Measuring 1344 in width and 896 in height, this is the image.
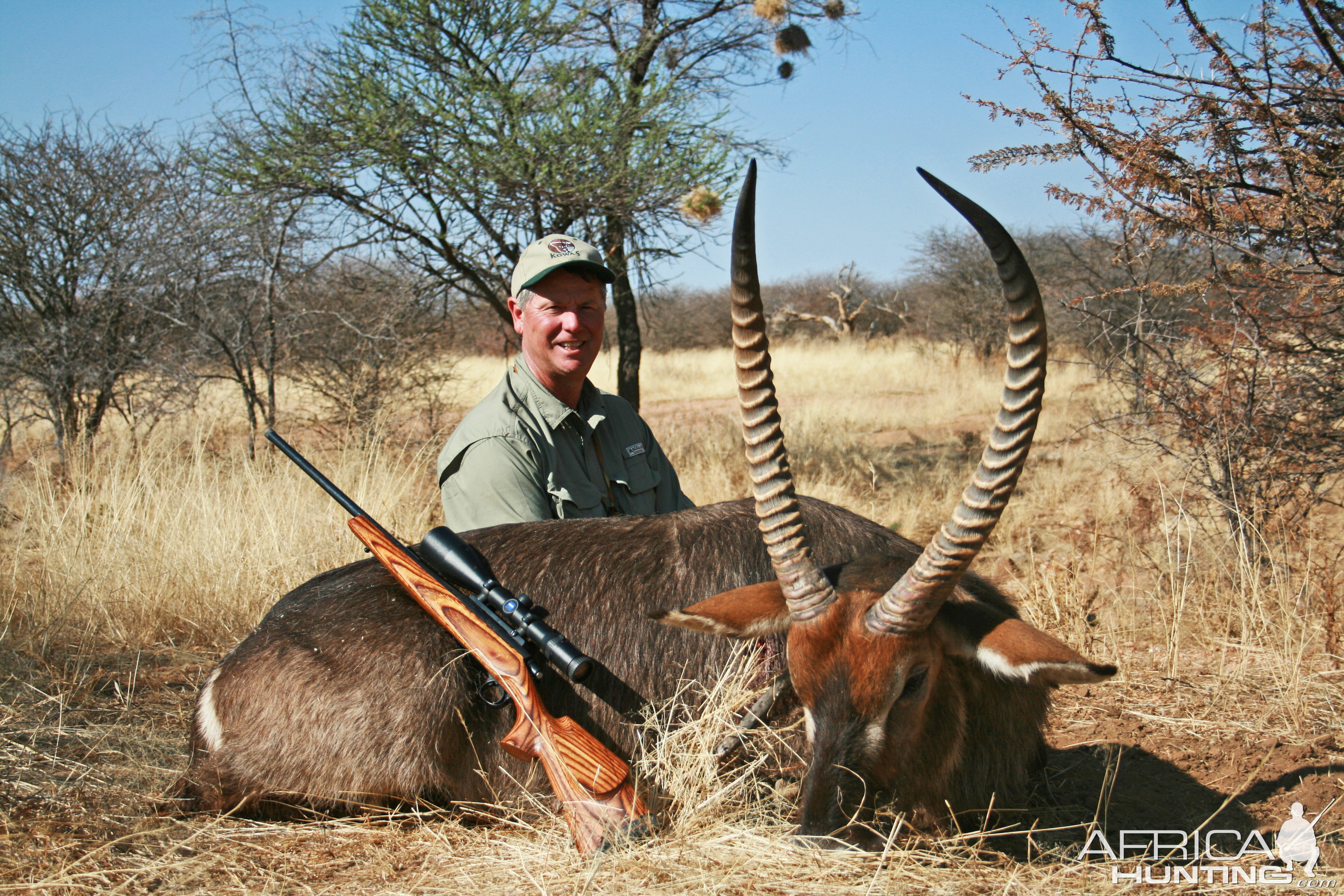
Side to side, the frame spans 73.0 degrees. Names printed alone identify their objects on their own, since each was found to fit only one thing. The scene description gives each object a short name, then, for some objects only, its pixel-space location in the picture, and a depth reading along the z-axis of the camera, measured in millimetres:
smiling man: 4246
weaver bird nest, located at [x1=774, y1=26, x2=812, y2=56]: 11234
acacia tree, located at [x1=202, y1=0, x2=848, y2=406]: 8750
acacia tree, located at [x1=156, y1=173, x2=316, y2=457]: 9258
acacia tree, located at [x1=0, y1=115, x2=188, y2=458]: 9477
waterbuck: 2605
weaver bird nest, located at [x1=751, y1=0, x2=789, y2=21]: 10508
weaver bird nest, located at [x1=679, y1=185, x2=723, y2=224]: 9078
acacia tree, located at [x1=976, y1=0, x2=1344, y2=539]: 4199
